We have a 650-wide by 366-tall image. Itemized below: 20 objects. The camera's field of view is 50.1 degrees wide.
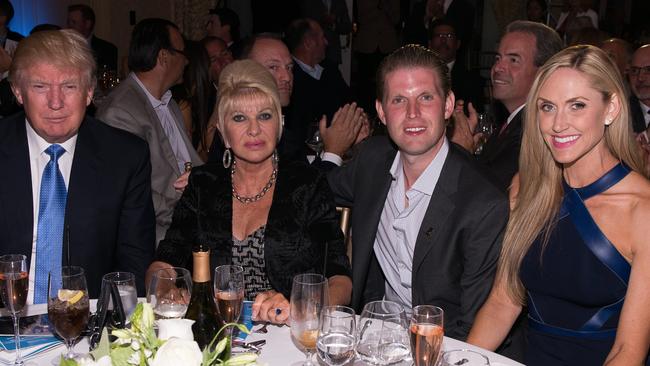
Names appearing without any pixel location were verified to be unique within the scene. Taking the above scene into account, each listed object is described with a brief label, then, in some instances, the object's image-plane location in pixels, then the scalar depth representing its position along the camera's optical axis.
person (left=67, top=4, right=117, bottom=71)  8.23
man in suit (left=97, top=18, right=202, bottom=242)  3.63
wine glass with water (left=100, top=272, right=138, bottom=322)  1.66
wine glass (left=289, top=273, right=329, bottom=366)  1.59
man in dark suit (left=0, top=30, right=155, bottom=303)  2.51
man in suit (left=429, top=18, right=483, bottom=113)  7.01
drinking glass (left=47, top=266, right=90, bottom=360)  1.60
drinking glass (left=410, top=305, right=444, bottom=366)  1.47
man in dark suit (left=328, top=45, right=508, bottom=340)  2.36
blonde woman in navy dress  2.07
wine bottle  1.66
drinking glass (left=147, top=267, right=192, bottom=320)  1.61
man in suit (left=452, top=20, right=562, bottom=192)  3.98
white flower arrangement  1.04
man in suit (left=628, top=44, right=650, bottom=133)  4.79
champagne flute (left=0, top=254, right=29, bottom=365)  1.70
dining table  1.67
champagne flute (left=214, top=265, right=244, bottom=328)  1.68
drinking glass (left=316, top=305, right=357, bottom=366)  1.46
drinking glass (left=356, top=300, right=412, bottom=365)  1.54
